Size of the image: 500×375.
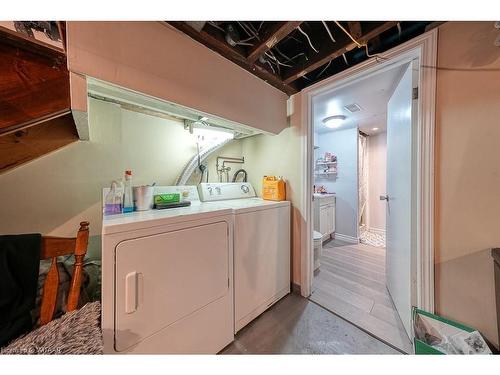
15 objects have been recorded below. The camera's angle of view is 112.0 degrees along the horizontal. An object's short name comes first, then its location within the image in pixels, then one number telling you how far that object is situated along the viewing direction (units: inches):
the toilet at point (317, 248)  89.2
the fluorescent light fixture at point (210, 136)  78.1
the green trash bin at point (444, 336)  38.5
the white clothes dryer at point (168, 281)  33.4
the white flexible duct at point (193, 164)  72.5
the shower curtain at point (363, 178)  151.0
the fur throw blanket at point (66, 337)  27.9
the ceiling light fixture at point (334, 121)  117.8
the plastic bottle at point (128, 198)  47.2
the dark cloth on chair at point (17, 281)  29.7
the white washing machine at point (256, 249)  55.1
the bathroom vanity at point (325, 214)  123.5
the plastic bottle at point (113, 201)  43.7
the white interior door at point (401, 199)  51.0
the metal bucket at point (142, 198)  48.9
